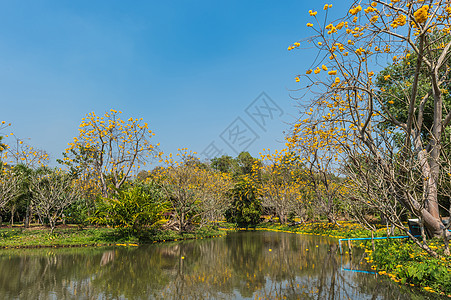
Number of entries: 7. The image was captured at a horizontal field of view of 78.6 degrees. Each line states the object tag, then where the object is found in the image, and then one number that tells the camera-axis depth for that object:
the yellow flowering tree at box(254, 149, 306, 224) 22.12
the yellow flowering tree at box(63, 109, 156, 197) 18.20
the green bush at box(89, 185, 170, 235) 12.80
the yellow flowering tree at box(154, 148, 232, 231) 15.51
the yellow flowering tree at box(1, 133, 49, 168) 17.89
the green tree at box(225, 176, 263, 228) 24.50
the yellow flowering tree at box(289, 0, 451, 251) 5.33
